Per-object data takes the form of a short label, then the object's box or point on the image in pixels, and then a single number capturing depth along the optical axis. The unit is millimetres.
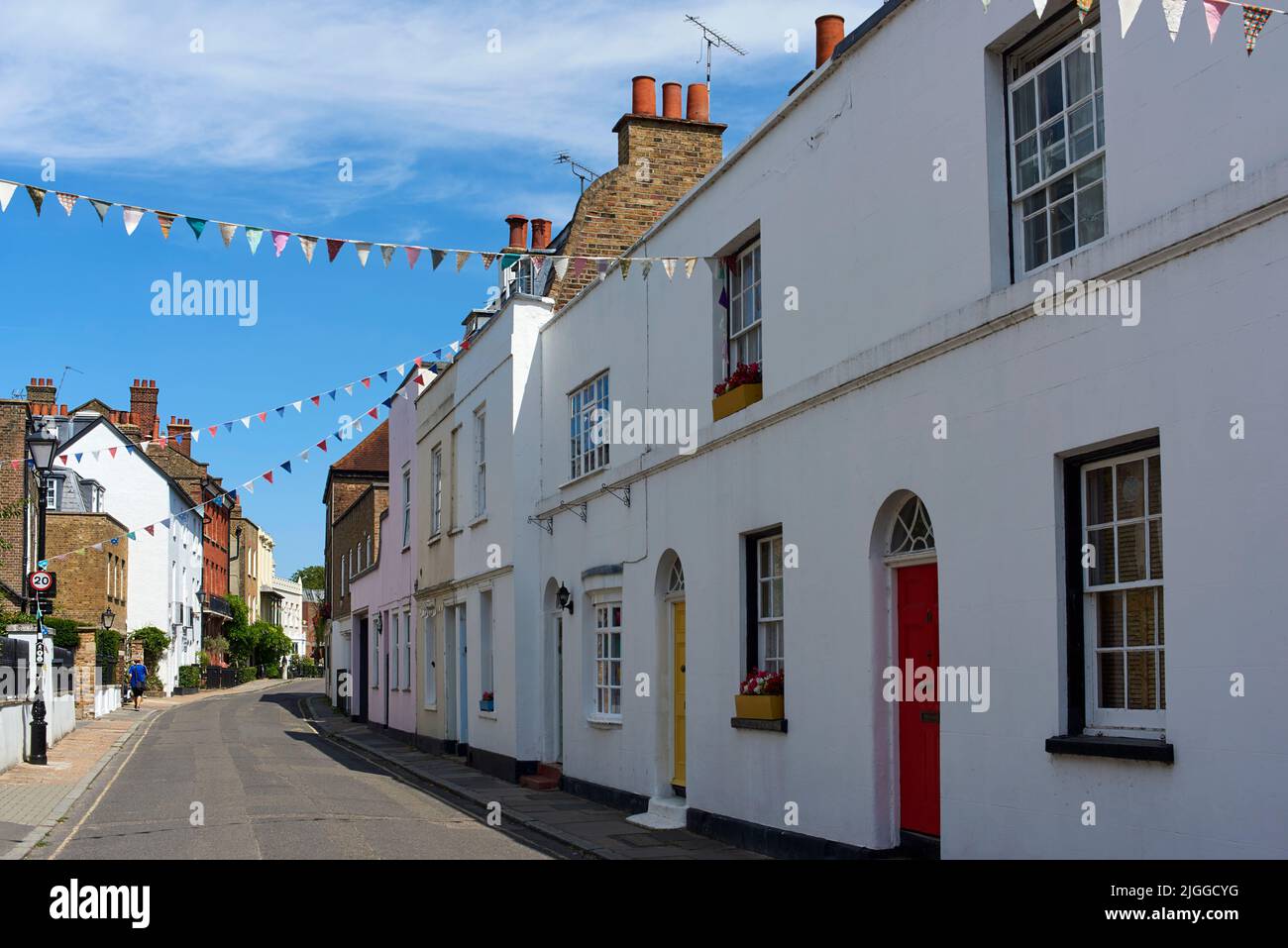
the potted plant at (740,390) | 12391
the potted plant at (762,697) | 11453
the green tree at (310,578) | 147625
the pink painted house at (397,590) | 28312
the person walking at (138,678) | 37281
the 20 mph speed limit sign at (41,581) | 22375
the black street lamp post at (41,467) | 19641
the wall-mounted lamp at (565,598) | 17439
